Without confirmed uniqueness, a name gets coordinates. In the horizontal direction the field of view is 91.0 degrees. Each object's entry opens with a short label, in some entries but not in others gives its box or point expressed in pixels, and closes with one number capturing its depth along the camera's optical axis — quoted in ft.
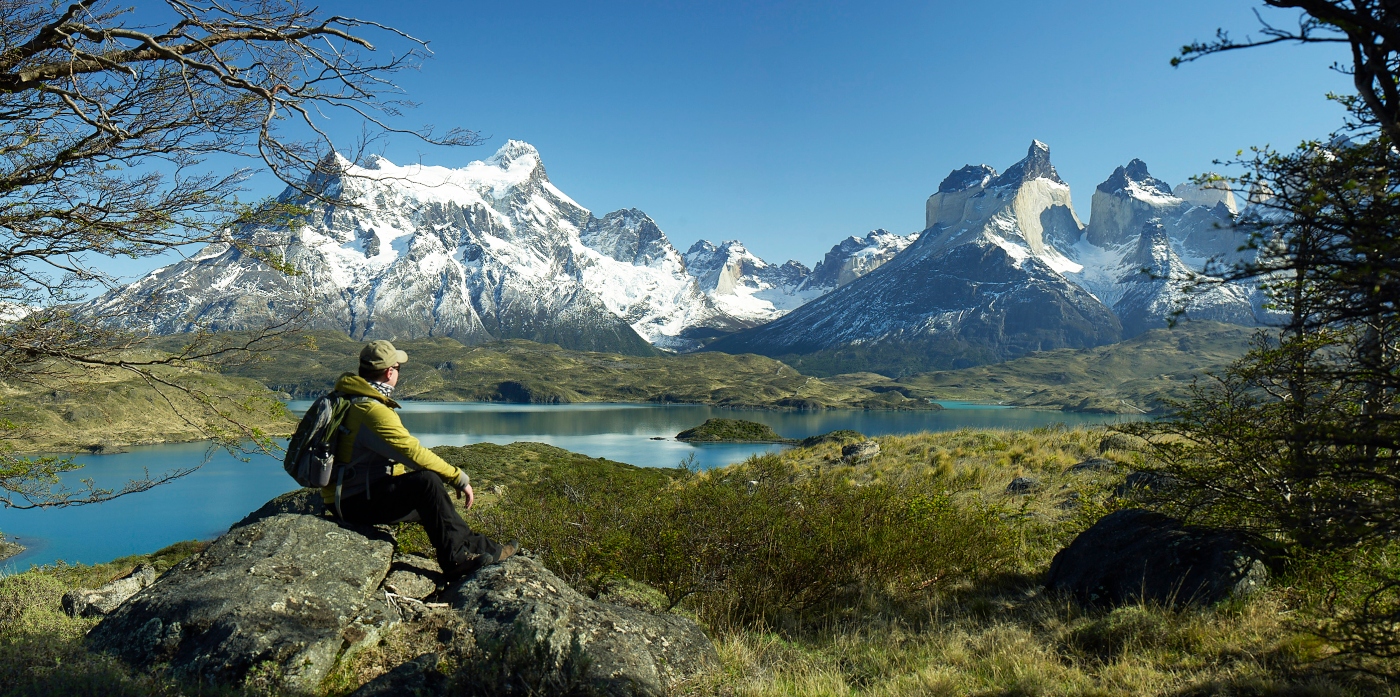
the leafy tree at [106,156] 20.36
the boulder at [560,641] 13.88
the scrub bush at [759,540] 25.59
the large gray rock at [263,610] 14.17
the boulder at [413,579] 18.76
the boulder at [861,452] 73.31
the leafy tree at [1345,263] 11.17
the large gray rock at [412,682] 13.76
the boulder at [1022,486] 46.90
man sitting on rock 18.33
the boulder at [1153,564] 21.29
